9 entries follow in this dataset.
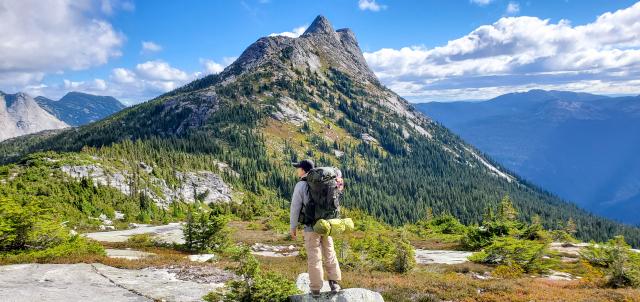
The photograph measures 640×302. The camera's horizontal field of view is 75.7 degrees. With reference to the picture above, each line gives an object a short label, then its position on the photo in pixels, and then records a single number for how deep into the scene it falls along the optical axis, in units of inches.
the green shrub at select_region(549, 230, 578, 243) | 1283.2
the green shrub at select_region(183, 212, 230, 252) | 983.6
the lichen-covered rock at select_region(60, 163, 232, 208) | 2929.4
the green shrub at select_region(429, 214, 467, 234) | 2037.4
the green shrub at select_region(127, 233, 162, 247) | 1130.9
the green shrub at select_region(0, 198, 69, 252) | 660.7
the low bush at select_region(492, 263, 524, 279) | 834.2
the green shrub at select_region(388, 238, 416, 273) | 797.6
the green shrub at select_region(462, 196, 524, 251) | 1266.0
